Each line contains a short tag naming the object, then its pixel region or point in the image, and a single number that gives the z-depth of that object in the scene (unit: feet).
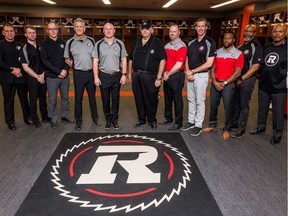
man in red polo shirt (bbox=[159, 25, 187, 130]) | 11.03
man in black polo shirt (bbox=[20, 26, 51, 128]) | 11.14
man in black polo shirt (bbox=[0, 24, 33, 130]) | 11.16
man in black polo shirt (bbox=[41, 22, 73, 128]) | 11.28
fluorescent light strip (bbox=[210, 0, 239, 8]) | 29.01
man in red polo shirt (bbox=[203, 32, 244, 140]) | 10.30
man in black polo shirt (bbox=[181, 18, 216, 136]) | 10.53
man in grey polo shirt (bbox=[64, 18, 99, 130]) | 11.07
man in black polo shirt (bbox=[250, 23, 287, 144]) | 9.92
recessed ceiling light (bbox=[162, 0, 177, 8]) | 29.75
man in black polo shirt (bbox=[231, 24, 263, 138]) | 10.75
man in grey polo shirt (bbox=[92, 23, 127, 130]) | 10.93
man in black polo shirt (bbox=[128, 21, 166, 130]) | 10.82
